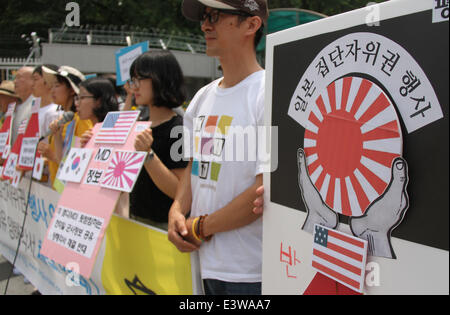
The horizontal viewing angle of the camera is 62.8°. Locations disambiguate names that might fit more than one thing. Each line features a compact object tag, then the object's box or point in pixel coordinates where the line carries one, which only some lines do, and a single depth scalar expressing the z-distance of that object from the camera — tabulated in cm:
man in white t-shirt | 130
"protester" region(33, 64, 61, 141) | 300
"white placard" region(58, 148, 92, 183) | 184
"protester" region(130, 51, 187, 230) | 189
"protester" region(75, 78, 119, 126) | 245
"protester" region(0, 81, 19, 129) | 384
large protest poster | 64
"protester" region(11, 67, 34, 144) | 332
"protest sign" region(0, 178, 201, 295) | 159
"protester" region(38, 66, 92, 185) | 249
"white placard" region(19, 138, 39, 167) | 272
